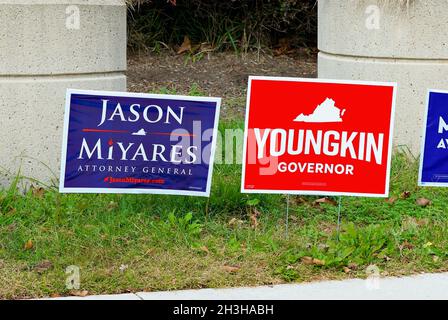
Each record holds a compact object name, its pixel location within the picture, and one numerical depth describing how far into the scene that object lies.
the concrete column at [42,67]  6.68
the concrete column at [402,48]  7.47
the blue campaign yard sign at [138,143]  5.91
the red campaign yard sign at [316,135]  5.92
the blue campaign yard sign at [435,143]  6.20
